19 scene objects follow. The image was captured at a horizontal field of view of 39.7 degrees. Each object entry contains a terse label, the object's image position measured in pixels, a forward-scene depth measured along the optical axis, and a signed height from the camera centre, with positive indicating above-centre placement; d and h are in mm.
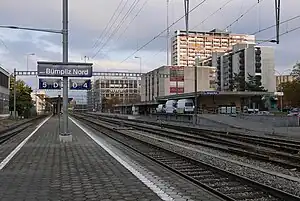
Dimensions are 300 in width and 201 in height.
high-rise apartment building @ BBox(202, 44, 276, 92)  143500 +15107
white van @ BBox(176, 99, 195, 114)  70838 -3
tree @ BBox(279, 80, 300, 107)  80744 +2902
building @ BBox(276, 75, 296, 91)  155438 +10594
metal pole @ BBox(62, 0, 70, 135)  21952 +2705
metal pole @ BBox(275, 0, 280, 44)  21377 +4859
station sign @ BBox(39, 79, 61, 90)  22844 +1233
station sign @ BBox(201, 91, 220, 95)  71550 +2396
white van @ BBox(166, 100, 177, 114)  77581 +5
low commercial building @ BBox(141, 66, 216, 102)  125325 +7303
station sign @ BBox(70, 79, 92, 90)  23500 +1262
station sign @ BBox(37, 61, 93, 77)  21891 +1980
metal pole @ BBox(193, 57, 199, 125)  49800 -1571
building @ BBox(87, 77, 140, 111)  127894 +5086
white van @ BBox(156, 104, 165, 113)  87300 -445
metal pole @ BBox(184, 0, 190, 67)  22708 +5389
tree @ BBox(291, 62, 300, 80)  81500 +6915
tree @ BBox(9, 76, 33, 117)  84125 +905
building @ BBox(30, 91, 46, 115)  144300 +1731
